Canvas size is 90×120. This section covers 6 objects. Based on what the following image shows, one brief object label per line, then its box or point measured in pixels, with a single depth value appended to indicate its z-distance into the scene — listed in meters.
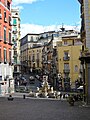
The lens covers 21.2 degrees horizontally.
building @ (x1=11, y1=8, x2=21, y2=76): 70.06
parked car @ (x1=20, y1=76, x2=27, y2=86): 64.40
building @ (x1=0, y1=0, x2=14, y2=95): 41.11
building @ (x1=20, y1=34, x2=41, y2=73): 104.33
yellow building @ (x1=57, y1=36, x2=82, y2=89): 58.14
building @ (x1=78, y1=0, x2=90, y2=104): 24.73
